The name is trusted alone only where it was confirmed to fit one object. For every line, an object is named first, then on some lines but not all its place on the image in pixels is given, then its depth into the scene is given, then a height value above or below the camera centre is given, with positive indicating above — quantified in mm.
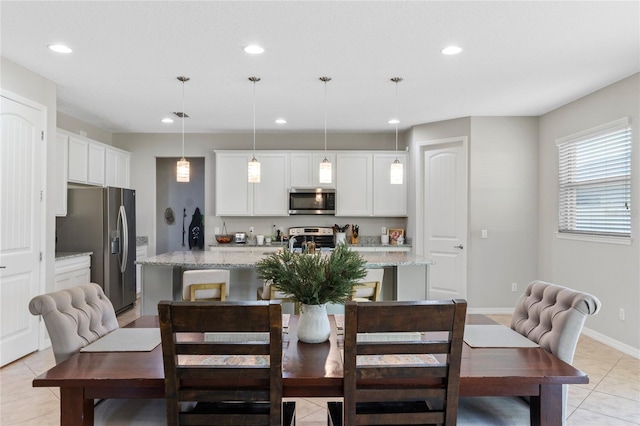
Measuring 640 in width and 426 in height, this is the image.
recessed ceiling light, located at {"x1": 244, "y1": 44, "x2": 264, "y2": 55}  3068 +1255
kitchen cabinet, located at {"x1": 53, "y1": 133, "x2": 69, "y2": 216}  4511 +428
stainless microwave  6059 +173
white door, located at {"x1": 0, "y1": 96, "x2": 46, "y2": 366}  3312 -89
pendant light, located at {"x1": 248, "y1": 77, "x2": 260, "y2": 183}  3930 +408
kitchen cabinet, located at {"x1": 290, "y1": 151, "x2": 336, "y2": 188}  6074 +664
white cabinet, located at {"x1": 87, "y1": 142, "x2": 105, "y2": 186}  5211 +632
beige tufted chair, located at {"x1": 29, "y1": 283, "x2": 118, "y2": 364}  1635 -455
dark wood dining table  1392 -567
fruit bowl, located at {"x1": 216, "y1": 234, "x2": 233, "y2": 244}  5984 -381
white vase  1779 -491
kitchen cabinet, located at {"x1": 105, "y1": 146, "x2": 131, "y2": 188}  5633 +658
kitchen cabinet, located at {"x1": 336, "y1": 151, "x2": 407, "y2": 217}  6070 +400
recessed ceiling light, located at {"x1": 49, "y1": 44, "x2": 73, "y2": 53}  3055 +1250
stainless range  6234 -329
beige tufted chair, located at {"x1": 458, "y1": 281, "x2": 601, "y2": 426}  1613 -524
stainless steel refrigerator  4785 -207
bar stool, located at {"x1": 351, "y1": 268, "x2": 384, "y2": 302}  3318 -619
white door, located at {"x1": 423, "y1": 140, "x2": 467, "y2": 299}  5367 -36
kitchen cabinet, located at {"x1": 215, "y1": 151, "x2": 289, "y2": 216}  6074 +448
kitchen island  3527 -568
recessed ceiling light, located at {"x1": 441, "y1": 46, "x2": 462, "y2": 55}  3078 +1254
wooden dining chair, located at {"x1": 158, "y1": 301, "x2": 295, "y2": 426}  1325 -509
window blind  3803 +349
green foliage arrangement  1739 -265
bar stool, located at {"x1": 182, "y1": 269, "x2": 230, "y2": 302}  3207 -578
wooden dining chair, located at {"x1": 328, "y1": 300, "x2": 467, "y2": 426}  1334 -509
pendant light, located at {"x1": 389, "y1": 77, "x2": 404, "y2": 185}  3977 +401
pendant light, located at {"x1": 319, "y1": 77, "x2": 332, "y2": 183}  3984 +417
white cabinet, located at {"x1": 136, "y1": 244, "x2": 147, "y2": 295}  6065 -634
